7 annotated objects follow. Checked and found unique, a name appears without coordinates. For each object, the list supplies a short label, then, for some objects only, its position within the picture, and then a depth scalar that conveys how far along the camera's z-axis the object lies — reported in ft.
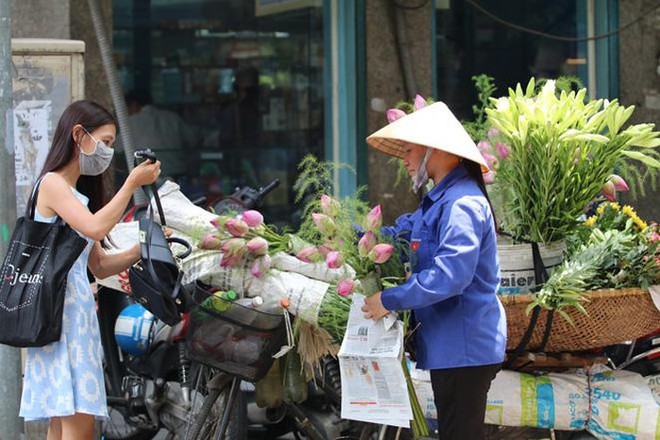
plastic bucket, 32.45
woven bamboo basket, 31.81
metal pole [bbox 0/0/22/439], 34.78
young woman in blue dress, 30.30
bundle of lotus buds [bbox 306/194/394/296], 30.30
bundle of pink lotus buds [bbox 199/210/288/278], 31.94
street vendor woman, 28.22
